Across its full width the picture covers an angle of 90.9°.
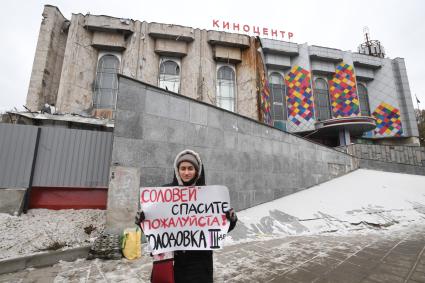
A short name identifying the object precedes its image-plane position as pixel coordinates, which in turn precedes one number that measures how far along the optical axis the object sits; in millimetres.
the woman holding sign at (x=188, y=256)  2018
